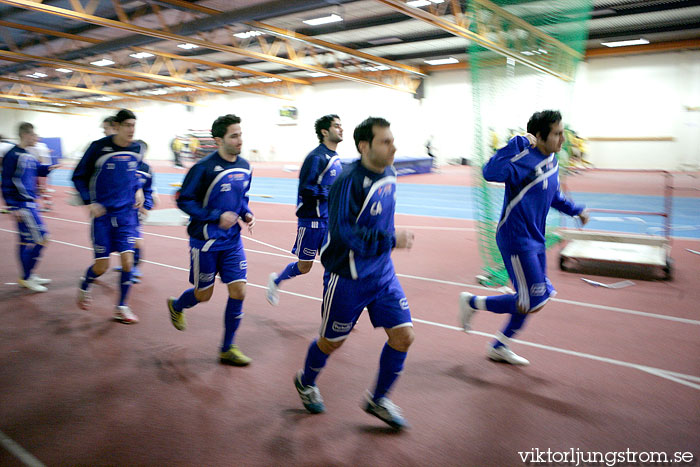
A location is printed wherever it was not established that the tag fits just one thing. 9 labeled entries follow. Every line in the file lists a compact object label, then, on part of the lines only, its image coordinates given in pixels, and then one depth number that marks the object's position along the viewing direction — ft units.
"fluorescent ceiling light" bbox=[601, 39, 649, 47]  70.18
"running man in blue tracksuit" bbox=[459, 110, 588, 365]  12.24
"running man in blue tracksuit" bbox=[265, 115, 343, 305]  16.19
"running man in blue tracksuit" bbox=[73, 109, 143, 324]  16.26
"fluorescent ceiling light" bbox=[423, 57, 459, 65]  86.99
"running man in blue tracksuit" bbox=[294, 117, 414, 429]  9.18
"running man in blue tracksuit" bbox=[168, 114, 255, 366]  12.66
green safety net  20.95
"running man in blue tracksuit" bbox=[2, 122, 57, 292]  20.39
